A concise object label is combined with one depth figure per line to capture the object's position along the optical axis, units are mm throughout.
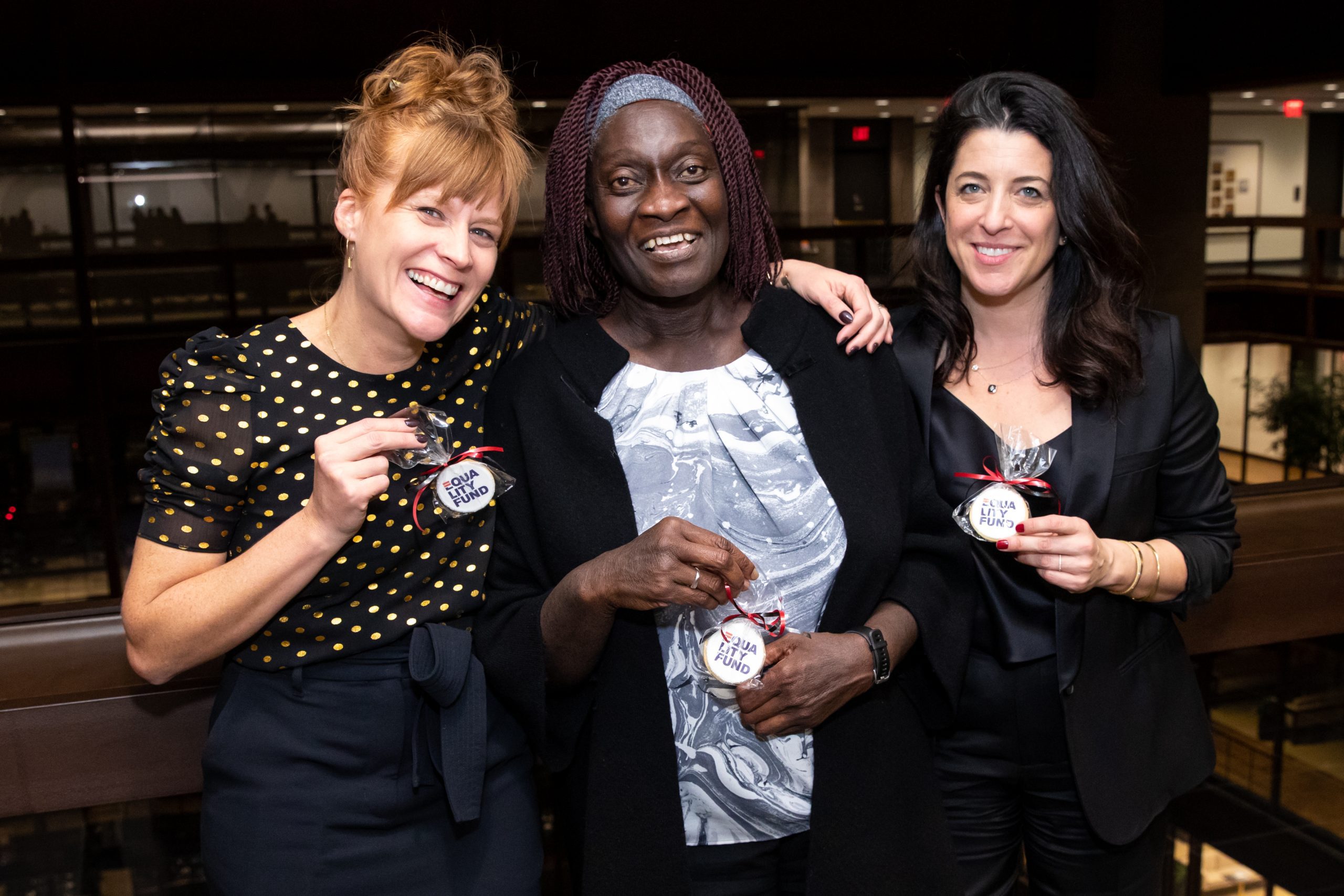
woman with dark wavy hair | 2045
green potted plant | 11133
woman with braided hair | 1827
